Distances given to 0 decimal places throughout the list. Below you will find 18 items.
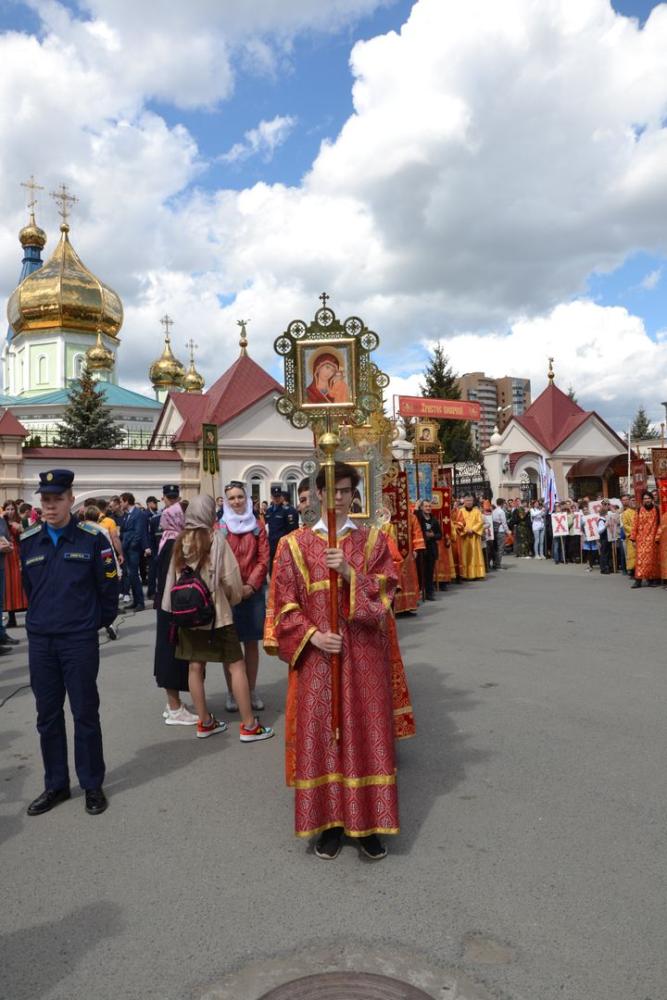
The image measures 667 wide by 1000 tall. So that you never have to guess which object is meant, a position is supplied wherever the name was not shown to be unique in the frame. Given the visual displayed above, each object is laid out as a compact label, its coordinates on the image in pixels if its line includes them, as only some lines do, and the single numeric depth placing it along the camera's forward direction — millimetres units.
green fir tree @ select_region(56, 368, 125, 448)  33281
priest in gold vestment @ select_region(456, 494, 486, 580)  16141
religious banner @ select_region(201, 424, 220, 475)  28438
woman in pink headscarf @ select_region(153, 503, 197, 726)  5684
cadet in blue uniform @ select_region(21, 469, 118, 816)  4133
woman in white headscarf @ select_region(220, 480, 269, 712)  5883
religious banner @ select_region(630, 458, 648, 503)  15130
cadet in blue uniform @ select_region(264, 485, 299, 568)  12609
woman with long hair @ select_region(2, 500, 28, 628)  11180
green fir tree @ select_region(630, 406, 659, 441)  61000
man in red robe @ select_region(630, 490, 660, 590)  13758
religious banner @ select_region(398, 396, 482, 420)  22391
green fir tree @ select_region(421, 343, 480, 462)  46594
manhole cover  2508
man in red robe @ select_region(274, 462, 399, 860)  3471
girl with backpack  5008
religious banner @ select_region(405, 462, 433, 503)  14477
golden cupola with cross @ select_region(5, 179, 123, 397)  44125
